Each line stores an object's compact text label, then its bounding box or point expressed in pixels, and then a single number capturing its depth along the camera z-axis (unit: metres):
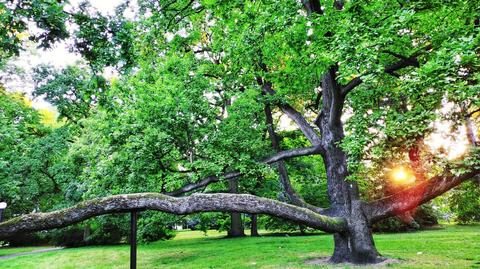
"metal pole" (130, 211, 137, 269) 4.14
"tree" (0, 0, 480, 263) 6.04
